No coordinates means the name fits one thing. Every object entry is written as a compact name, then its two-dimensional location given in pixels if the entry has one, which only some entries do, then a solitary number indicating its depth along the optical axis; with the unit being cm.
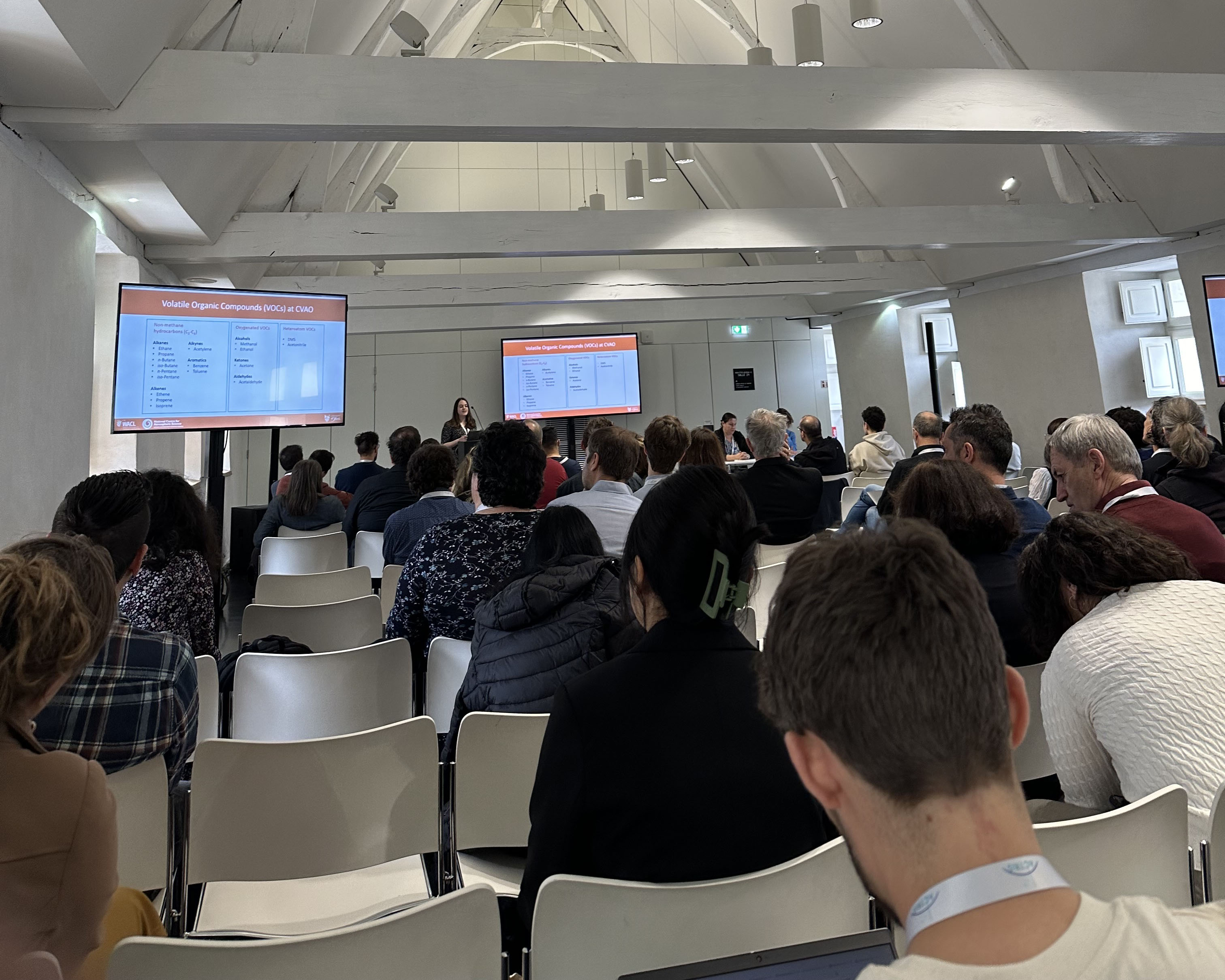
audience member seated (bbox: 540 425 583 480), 577
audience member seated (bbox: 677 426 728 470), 429
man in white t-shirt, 50
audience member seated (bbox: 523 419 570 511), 489
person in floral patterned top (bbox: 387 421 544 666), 256
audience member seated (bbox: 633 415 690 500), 453
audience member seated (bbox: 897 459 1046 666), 208
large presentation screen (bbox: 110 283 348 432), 453
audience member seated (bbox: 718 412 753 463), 1002
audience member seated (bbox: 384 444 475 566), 368
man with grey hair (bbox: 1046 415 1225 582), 236
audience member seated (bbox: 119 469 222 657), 244
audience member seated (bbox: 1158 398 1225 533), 340
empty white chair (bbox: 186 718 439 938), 153
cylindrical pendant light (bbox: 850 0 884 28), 578
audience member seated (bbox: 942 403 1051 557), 321
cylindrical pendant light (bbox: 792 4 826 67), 583
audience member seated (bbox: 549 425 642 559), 305
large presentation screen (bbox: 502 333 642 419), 1159
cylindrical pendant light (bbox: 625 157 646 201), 929
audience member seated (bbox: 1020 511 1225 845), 136
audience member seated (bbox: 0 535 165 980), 96
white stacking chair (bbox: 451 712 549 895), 161
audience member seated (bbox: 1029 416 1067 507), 491
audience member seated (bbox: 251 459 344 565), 504
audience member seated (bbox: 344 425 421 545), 483
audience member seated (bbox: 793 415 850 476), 688
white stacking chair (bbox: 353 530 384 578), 459
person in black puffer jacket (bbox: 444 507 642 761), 178
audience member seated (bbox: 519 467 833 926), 112
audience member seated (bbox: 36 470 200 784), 153
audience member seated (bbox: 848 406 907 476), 729
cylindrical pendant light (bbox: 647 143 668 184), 913
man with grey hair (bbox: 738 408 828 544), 470
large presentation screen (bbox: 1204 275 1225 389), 695
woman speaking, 689
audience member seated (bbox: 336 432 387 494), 622
